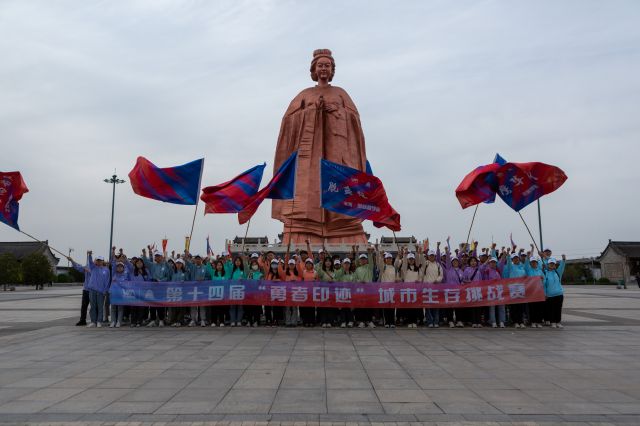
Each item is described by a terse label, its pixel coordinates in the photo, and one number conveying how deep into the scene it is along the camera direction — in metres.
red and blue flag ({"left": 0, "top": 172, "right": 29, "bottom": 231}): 13.09
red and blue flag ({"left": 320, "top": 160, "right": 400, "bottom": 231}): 13.66
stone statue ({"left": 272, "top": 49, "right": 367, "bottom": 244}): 24.33
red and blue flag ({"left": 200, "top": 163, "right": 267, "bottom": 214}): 13.64
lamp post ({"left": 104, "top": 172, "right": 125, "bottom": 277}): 34.44
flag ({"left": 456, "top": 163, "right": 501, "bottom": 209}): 14.01
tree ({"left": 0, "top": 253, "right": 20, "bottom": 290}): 44.66
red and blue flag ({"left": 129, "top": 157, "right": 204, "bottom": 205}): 13.27
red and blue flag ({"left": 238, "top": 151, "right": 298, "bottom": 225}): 13.61
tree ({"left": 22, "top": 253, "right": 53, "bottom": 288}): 46.22
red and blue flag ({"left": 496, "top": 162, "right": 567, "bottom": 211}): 13.61
